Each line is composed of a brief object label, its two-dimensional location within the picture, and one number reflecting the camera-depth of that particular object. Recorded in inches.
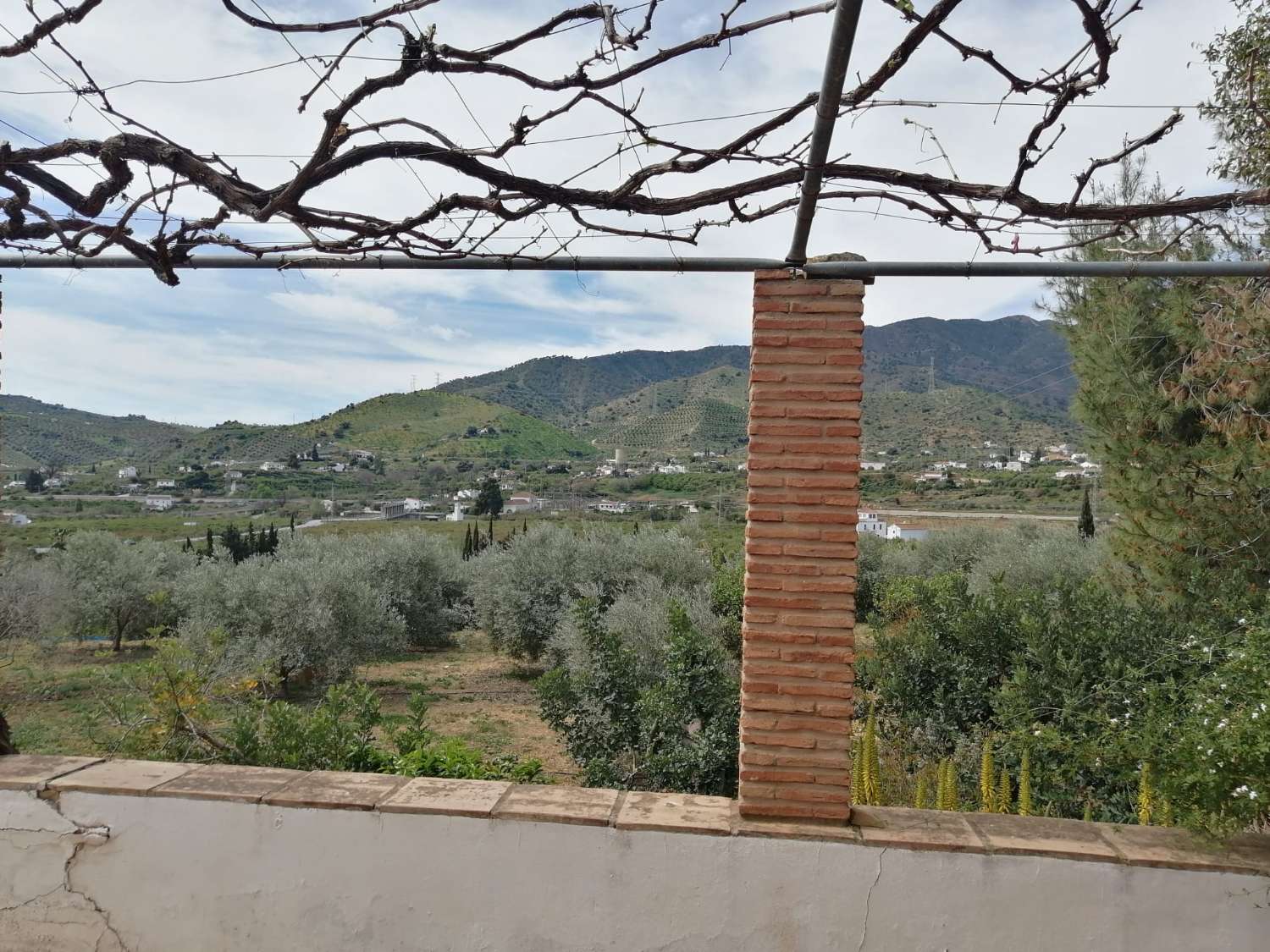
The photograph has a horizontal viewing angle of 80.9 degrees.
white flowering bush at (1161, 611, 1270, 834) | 78.3
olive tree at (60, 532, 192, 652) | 575.2
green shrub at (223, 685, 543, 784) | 138.9
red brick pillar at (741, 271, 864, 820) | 86.0
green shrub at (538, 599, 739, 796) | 177.0
